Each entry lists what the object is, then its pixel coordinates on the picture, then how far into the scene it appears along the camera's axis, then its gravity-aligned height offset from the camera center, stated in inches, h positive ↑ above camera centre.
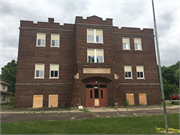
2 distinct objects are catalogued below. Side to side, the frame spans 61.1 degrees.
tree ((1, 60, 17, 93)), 1811.0 +196.3
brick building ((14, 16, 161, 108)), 756.0 +137.9
